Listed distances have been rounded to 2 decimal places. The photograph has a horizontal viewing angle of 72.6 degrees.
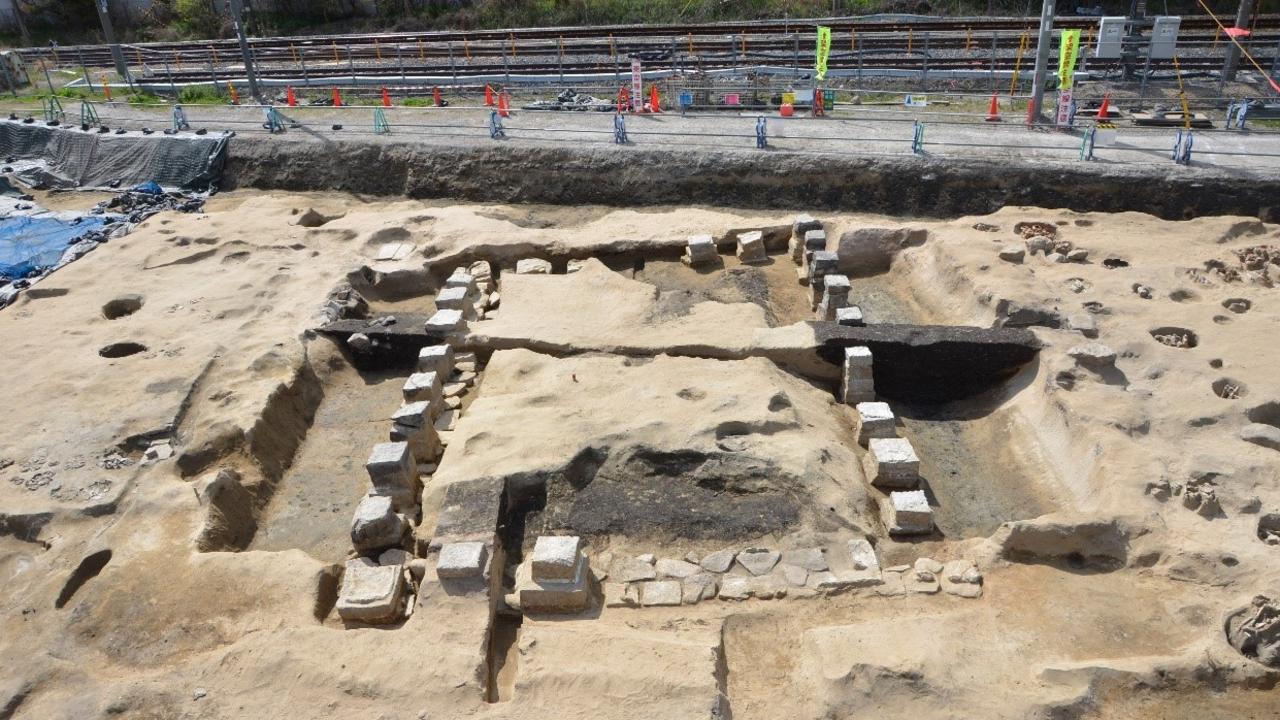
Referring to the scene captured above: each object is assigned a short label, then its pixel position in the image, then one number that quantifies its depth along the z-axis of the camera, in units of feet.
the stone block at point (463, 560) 21.01
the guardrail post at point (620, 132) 51.70
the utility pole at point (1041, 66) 49.88
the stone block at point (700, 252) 41.32
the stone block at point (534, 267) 40.73
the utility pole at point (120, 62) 81.00
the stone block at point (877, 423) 27.30
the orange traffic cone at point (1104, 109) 53.16
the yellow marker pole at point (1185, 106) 49.88
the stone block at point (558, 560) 20.92
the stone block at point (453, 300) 35.40
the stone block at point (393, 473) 25.53
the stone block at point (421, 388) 29.53
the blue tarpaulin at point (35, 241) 42.01
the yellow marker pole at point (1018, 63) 59.36
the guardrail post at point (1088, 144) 44.39
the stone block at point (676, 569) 22.48
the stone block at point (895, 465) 25.32
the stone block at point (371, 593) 21.11
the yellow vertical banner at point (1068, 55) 49.60
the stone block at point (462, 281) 36.94
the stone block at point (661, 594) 21.68
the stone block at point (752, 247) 41.96
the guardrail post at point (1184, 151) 43.57
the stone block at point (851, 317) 32.24
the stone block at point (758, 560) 22.39
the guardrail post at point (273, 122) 59.06
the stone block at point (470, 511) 22.77
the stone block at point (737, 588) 21.72
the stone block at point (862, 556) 22.24
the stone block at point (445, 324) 33.39
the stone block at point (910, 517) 23.60
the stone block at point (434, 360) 31.60
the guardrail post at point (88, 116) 62.34
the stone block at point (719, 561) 22.54
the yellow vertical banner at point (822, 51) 57.88
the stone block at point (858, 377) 29.99
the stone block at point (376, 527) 23.90
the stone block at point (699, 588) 21.80
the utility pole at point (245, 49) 63.45
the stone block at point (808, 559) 22.33
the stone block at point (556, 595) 21.08
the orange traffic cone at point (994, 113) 53.52
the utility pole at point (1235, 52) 57.16
